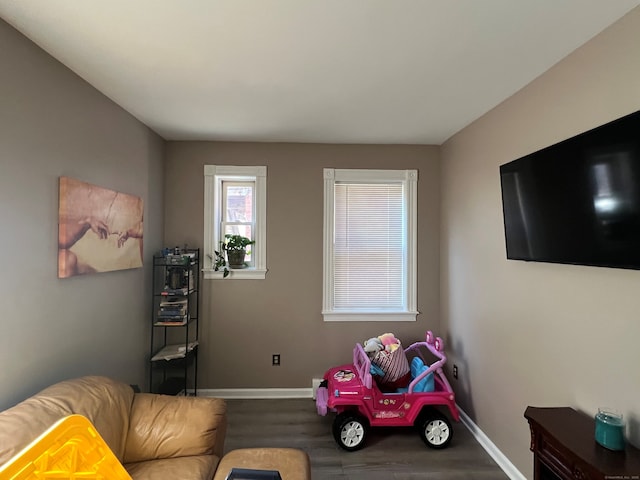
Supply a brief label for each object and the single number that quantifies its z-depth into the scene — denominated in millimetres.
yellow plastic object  1181
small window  3500
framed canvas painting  1997
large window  3568
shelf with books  3066
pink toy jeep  2674
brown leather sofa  1672
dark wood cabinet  1339
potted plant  3461
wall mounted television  1375
